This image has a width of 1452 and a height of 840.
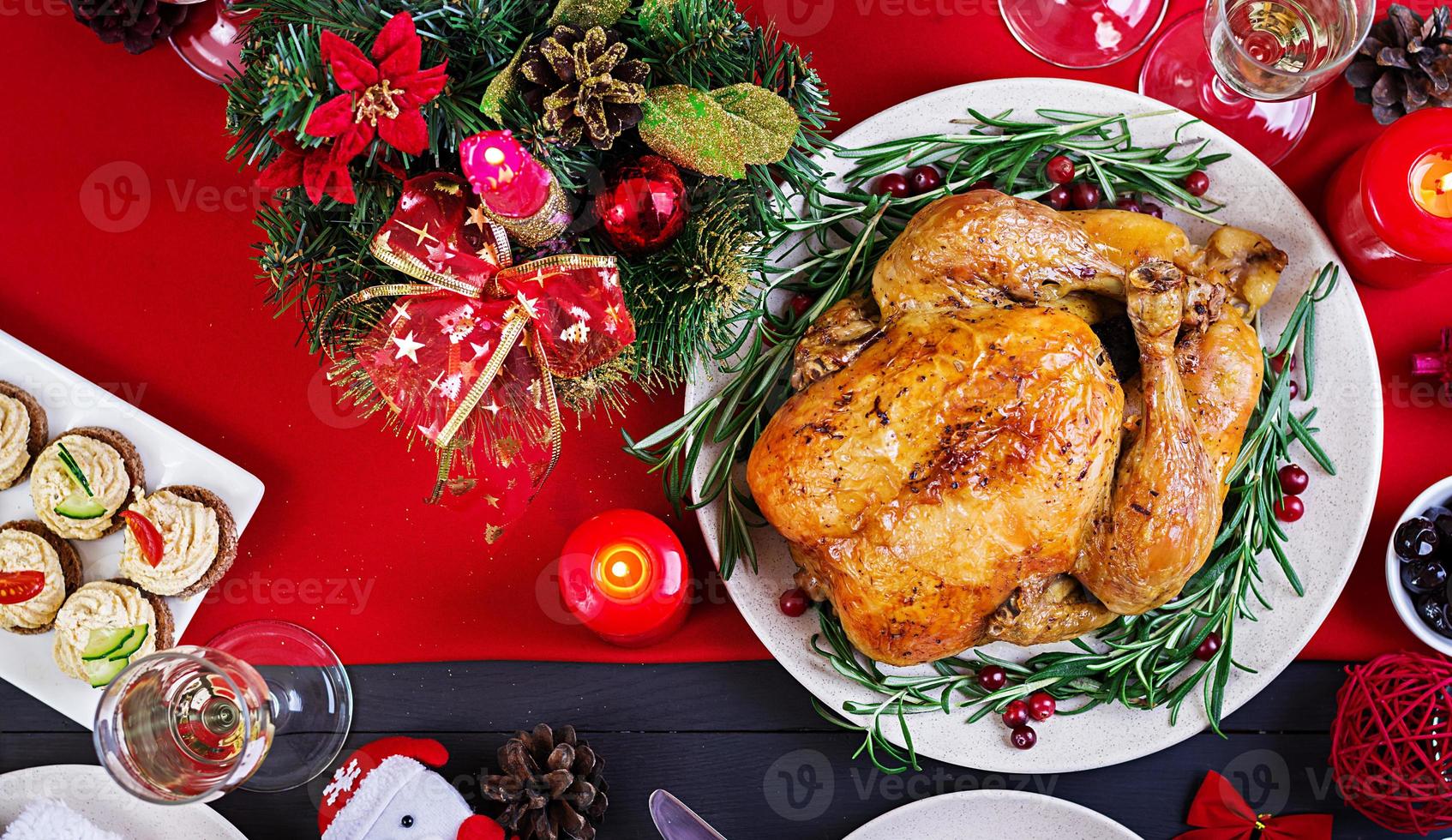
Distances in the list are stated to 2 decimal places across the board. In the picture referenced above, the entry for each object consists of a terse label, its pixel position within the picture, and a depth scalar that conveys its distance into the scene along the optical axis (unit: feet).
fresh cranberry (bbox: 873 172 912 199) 3.27
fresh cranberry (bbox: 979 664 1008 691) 3.26
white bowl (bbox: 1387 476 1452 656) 3.26
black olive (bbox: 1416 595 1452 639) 3.26
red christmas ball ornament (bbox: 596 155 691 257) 2.90
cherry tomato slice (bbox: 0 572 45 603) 3.27
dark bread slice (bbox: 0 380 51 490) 3.30
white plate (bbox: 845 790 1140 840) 3.25
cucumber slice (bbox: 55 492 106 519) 3.28
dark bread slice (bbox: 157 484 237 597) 3.30
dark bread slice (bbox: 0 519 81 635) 3.31
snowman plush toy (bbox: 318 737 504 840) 3.23
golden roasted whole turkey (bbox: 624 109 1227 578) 3.23
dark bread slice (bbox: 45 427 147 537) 3.29
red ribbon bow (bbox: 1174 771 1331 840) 3.32
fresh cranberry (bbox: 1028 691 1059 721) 3.25
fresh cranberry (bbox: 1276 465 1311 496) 3.26
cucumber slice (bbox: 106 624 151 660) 3.27
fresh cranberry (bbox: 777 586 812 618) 3.25
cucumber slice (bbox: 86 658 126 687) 3.27
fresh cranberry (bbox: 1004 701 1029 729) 3.26
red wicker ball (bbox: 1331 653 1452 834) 3.18
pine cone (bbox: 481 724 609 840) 3.24
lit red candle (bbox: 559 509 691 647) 3.19
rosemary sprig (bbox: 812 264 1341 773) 3.23
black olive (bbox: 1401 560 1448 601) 3.26
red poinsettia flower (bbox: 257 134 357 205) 2.81
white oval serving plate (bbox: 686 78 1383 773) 3.25
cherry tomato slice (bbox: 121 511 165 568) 3.27
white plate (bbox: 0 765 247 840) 3.31
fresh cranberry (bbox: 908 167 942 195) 3.26
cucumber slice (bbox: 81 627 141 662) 3.27
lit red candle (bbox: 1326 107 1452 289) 3.18
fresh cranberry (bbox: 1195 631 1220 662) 3.25
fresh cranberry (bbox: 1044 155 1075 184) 3.23
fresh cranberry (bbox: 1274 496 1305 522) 3.26
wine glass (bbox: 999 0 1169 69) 3.36
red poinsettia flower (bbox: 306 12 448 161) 2.77
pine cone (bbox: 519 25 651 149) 2.82
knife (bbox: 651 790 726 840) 3.26
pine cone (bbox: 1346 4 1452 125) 3.28
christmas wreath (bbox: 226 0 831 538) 2.81
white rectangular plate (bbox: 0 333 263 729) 3.31
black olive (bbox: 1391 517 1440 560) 3.26
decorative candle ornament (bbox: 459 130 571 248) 2.79
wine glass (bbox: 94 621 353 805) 3.09
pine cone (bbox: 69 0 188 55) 3.31
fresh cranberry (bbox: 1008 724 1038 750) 3.26
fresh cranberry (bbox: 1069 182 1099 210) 3.25
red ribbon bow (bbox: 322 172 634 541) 2.91
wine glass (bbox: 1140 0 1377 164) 3.15
